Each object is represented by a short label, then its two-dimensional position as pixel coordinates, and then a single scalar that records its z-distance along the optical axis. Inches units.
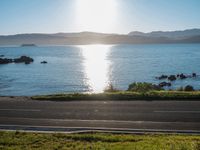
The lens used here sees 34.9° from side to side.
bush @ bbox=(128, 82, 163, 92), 905.4
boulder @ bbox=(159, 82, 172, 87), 2041.1
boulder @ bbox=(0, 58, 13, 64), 4372.5
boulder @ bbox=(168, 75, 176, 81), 2374.5
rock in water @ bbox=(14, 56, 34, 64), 4470.5
